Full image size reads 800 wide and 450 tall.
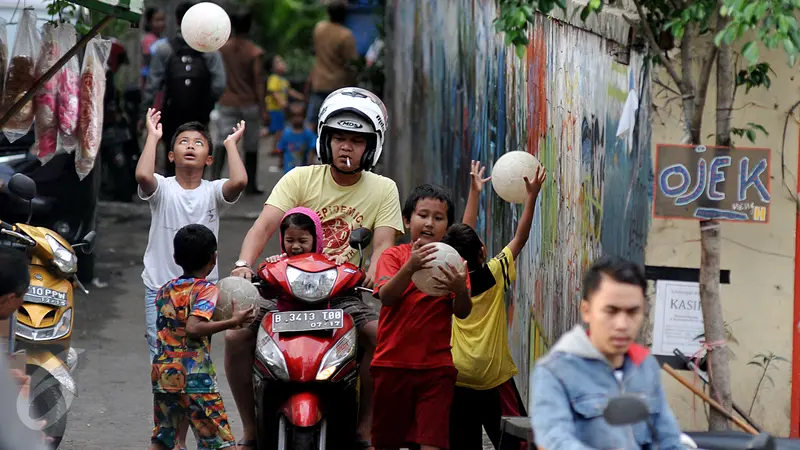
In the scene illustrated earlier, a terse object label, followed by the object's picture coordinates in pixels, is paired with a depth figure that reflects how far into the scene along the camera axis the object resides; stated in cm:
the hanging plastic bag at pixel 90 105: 1456
